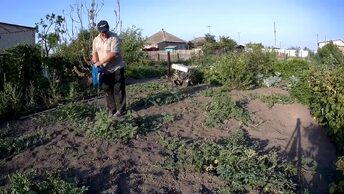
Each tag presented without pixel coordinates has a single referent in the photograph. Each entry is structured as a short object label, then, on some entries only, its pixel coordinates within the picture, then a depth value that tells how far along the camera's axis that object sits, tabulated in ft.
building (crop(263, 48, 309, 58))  91.94
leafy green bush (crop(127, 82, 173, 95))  32.63
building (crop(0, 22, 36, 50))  95.51
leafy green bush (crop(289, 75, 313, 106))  30.01
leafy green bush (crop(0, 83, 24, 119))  23.56
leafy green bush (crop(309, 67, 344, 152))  26.15
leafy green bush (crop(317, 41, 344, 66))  79.82
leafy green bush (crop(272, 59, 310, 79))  48.85
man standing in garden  22.75
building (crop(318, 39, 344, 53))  160.00
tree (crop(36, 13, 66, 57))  47.29
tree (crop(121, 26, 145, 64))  71.61
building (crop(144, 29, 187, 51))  209.53
